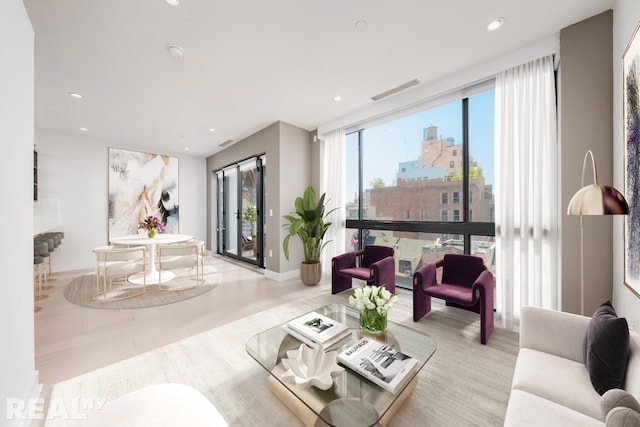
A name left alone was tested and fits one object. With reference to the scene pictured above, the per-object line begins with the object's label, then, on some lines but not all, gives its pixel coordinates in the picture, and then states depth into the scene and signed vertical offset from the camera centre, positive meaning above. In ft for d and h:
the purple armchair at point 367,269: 10.57 -2.73
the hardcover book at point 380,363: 4.44 -3.04
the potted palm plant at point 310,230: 13.95 -1.03
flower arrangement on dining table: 14.35 -0.77
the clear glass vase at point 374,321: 5.99 -2.72
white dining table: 13.05 -2.22
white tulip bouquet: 5.86 -2.27
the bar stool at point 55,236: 14.28 -1.38
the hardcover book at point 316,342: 5.60 -3.04
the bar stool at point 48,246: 12.56 -1.73
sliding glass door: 17.83 +0.22
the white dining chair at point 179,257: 13.03 -2.46
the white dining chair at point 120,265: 11.45 -2.54
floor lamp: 4.56 +0.18
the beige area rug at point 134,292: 11.21 -4.17
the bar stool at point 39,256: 11.05 -1.98
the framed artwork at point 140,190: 18.80 +1.92
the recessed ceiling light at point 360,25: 7.05 +5.57
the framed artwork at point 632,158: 4.92 +1.14
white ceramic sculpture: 4.38 -3.04
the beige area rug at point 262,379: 5.05 -4.23
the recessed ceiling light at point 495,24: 7.07 +5.60
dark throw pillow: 3.82 -2.32
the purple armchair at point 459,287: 7.71 -2.80
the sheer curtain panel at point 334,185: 14.42 +1.65
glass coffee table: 3.94 -3.25
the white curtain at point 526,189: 7.92 +0.76
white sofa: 3.50 -2.97
